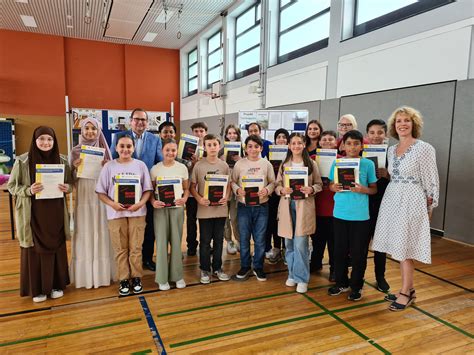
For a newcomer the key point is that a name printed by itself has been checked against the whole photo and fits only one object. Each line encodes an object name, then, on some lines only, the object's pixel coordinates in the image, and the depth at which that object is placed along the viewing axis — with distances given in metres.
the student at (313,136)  3.26
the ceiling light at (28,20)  9.27
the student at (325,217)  3.01
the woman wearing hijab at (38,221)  2.48
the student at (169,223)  2.79
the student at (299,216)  2.80
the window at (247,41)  8.09
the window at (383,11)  4.51
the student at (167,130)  3.46
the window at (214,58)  10.07
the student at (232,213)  3.37
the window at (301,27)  6.17
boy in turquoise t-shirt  2.57
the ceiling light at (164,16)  8.81
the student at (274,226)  3.47
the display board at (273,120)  5.75
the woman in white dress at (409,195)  2.38
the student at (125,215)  2.62
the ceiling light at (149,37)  10.71
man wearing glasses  3.11
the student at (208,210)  2.92
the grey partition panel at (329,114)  5.68
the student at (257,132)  3.73
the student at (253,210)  2.96
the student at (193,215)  3.52
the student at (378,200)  2.87
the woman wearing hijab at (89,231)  2.76
